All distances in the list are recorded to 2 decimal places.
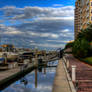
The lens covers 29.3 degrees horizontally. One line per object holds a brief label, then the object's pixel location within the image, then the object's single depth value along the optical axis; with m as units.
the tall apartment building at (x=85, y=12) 56.75
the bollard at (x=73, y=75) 12.37
